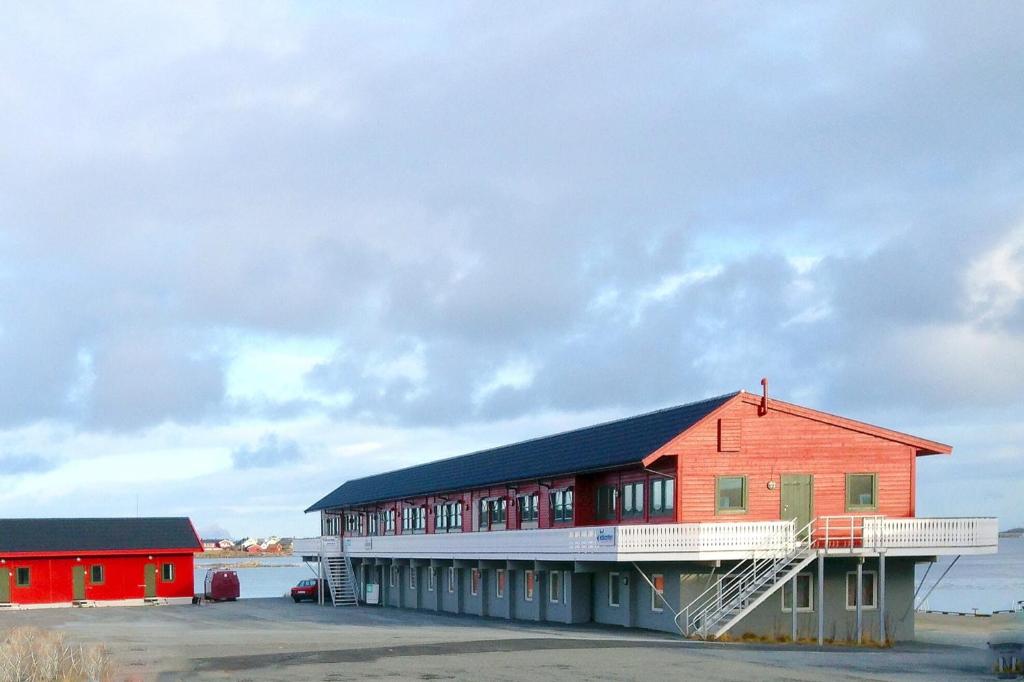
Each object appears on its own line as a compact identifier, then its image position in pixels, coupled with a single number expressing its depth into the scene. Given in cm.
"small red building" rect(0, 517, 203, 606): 6700
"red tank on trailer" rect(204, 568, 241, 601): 7038
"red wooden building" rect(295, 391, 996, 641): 3712
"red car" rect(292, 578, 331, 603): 6900
